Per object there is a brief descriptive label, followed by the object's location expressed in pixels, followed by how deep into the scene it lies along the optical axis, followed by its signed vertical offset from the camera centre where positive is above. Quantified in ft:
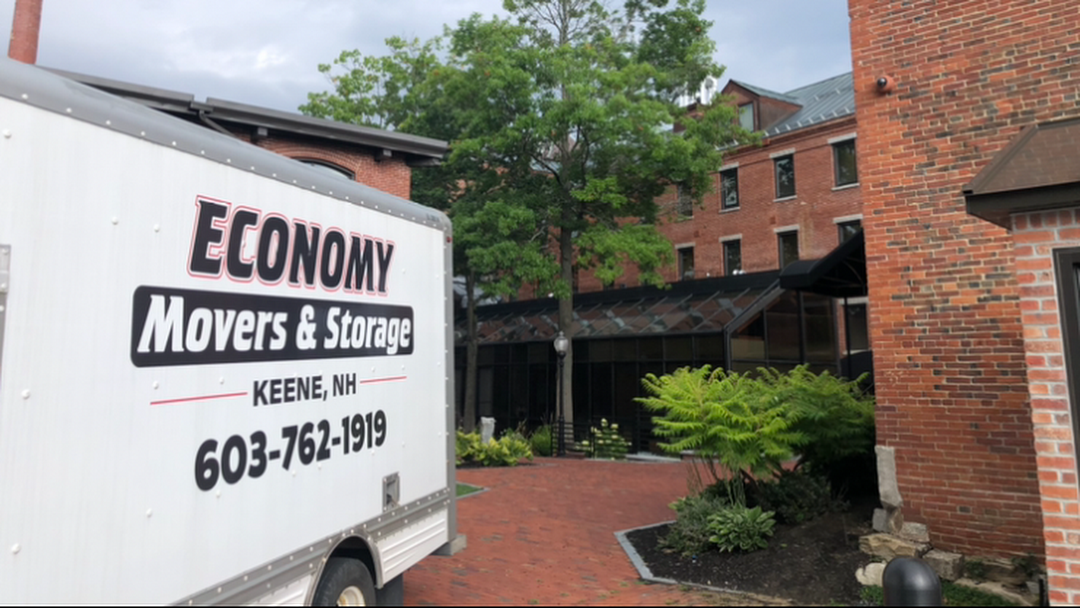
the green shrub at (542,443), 65.21 -6.65
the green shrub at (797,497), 27.22 -4.96
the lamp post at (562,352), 63.00 +1.25
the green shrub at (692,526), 26.58 -5.87
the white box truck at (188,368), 9.59 +0.06
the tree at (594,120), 61.82 +20.62
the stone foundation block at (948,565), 21.68 -5.93
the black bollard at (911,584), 12.39 -3.72
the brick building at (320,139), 43.42 +15.34
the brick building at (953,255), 21.97 +3.34
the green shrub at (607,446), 63.00 -6.76
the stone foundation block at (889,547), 22.38 -5.62
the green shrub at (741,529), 25.55 -5.68
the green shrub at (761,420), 26.17 -2.02
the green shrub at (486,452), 54.19 -6.16
